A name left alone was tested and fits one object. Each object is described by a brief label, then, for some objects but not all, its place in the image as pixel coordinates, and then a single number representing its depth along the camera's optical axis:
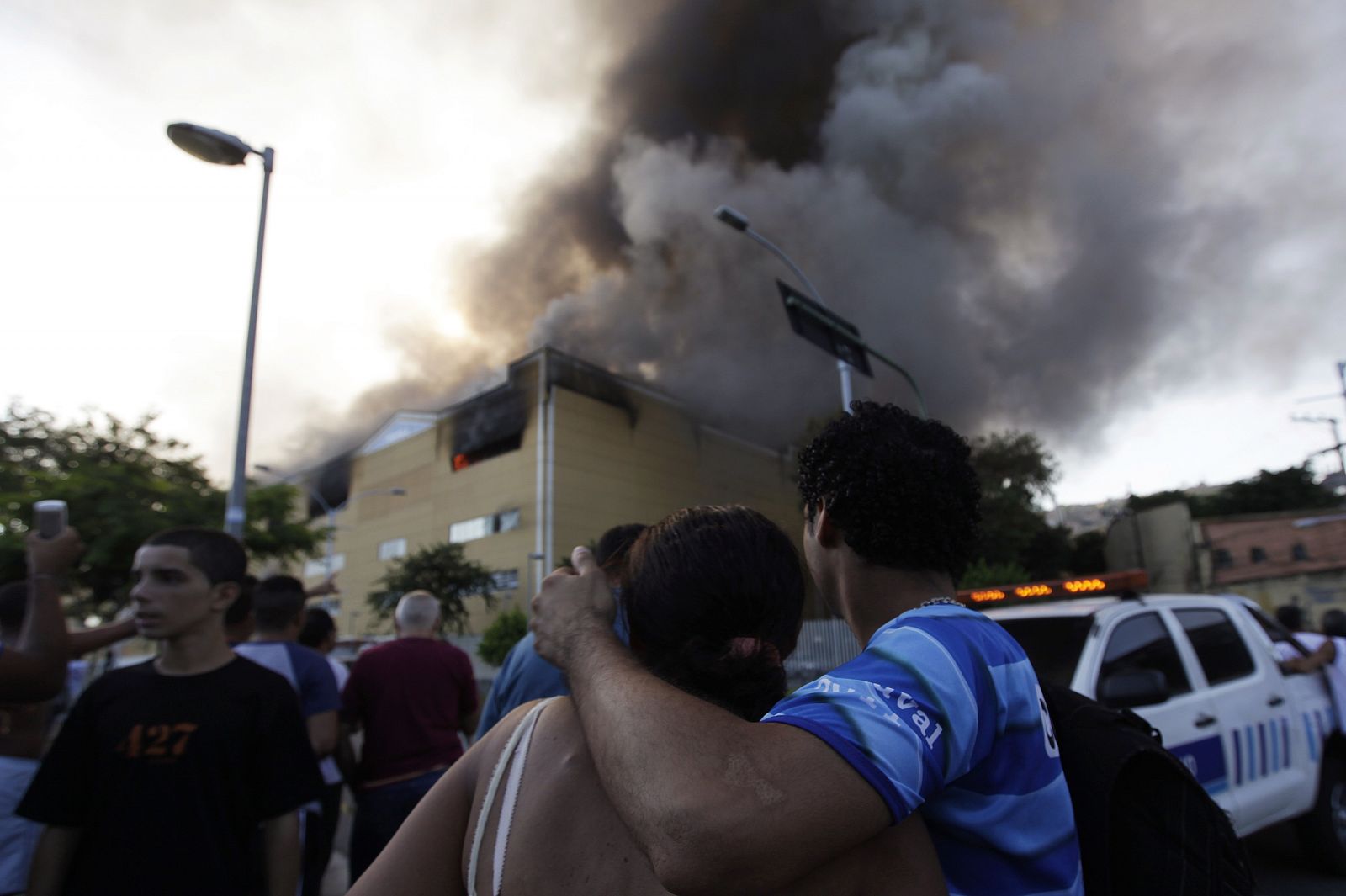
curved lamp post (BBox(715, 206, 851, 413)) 9.62
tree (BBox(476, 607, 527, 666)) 30.42
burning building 38.59
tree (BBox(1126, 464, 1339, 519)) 39.56
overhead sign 8.68
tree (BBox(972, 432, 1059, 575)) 27.92
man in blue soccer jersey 0.83
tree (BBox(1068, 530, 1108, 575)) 40.41
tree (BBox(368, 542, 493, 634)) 33.38
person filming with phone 2.32
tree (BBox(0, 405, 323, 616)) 13.73
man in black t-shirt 2.03
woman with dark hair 0.99
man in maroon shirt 3.51
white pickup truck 3.74
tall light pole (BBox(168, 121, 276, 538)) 7.16
